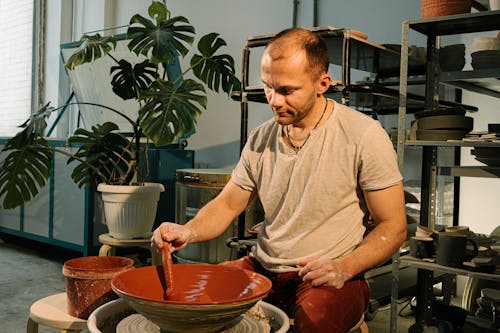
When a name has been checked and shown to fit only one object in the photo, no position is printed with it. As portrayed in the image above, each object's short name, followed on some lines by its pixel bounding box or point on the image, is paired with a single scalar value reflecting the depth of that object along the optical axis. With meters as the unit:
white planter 2.99
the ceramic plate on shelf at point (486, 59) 2.34
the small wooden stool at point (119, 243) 3.00
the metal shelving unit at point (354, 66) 2.32
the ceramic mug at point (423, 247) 2.30
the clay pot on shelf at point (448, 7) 2.27
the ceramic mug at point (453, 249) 2.18
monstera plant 2.86
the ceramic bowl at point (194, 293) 1.09
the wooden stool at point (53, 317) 1.64
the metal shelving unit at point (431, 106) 2.27
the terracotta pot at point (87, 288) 1.64
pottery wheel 1.24
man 1.36
